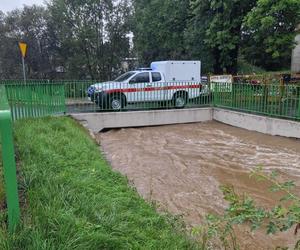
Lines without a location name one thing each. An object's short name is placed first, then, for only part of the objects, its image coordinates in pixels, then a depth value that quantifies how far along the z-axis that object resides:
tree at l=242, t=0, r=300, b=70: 10.73
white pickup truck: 10.27
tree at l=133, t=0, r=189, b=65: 15.35
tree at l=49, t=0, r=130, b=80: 17.54
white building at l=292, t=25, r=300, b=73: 21.62
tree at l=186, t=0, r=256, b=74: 13.05
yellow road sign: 8.79
